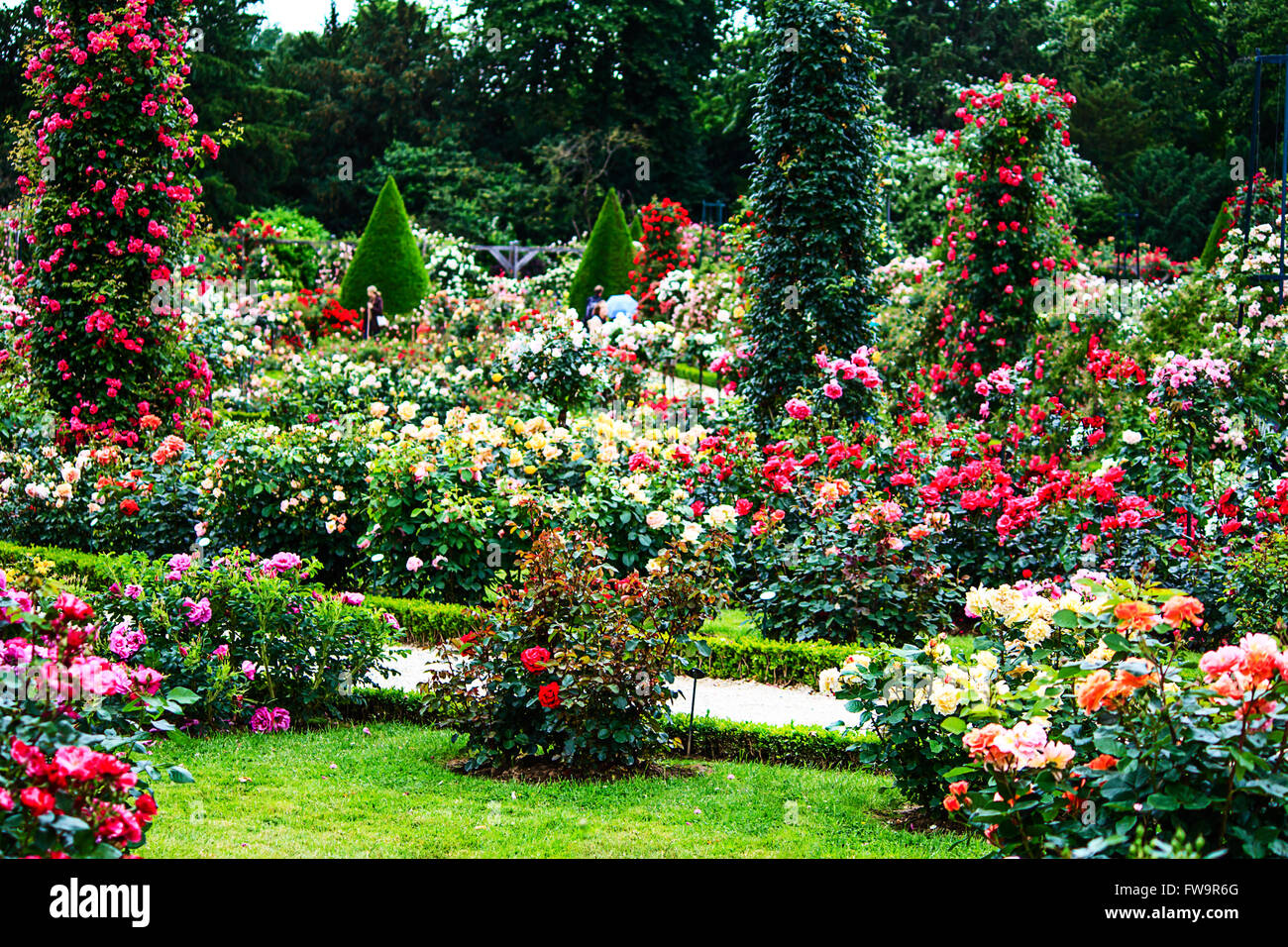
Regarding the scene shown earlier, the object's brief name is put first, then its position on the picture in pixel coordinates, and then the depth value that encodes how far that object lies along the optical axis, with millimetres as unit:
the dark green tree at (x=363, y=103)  33500
